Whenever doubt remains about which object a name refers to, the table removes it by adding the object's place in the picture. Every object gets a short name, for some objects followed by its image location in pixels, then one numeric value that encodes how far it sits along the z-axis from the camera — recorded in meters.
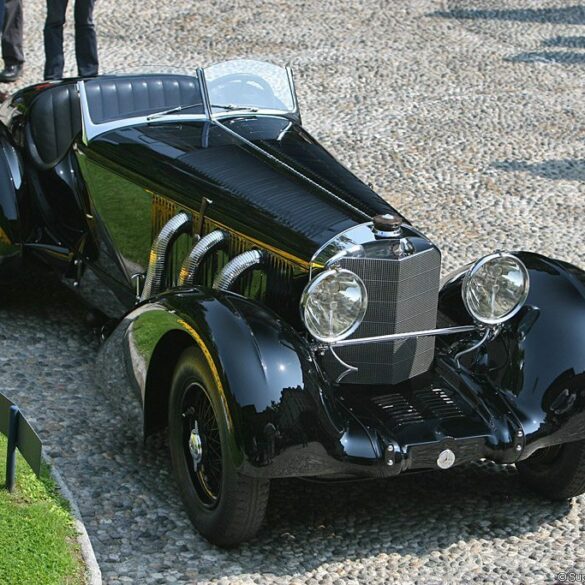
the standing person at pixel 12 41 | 16.32
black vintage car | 6.61
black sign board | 6.61
